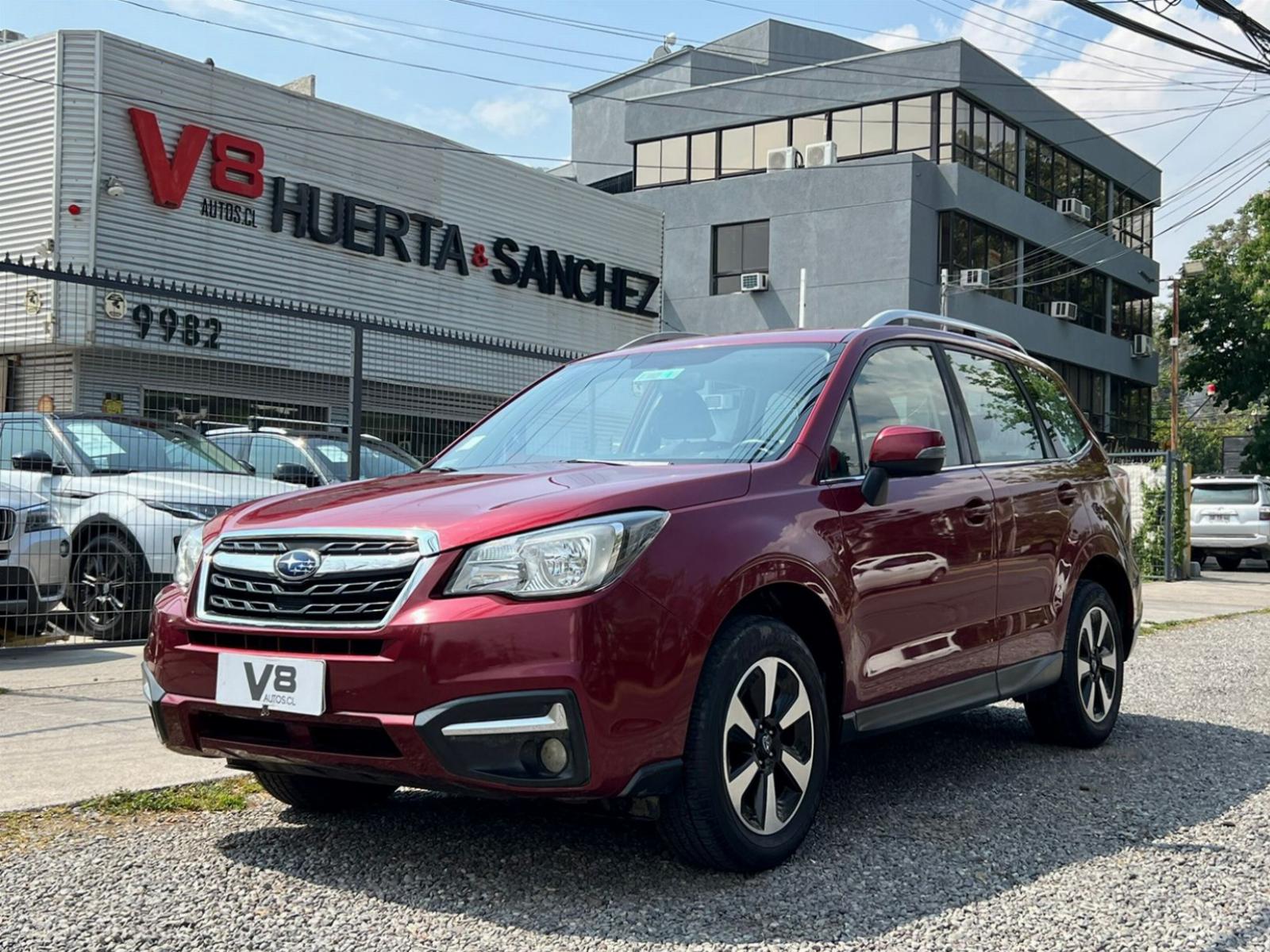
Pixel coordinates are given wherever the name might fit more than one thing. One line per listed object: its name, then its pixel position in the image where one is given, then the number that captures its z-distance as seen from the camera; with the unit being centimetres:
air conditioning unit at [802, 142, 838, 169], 3462
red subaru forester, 353
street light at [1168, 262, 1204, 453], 4050
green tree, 4272
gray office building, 3400
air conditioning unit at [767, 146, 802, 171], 3559
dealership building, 909
